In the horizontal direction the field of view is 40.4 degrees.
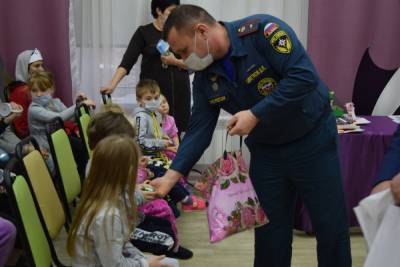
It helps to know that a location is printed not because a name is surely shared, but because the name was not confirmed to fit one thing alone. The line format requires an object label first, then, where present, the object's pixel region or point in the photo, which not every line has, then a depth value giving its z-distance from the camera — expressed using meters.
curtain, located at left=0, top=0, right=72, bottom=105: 4.19
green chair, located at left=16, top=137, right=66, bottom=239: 2.07
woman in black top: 3.92
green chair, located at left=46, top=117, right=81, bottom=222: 2.49
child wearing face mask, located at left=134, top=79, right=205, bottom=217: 3.25
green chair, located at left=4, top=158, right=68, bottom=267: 1.75
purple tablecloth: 3.16
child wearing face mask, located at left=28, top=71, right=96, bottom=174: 3.57
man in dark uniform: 1.88
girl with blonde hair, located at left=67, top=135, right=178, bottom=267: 1.81
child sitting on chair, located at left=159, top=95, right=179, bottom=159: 3.53
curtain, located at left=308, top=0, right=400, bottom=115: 4.10
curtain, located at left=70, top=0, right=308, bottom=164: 4.30
